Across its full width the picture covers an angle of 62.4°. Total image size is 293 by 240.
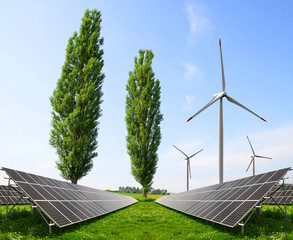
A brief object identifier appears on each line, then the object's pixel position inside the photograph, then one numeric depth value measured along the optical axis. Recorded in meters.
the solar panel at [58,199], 9.66
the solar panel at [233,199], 9.40
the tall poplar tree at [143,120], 37.69
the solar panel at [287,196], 20.93
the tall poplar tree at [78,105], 29.05
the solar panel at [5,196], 19.85
